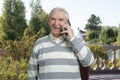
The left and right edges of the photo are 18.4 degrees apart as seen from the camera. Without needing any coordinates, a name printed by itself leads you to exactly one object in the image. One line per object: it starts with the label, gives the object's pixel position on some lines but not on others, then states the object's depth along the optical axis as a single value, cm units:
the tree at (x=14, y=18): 3500
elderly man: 307
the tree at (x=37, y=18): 3680
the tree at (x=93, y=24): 7356
